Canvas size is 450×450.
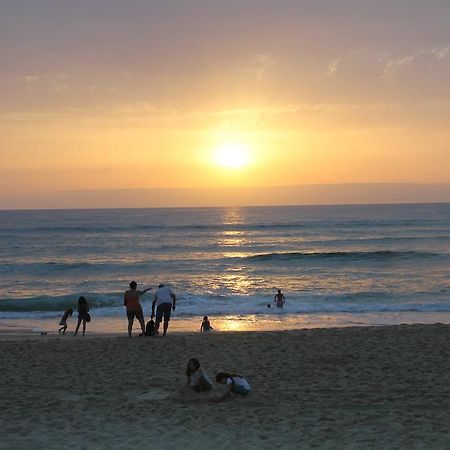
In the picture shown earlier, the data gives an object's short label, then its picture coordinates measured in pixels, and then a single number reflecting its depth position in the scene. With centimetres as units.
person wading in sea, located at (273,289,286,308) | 2538
